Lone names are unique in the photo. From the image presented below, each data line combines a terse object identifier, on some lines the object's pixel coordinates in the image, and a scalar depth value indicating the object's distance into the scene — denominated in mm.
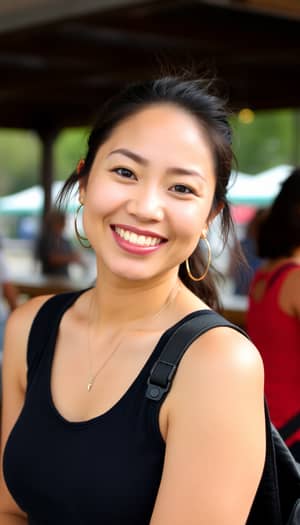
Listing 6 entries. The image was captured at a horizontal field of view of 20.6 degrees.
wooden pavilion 4738
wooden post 12612
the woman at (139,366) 1292
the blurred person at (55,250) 9633
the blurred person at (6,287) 5273
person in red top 2648
